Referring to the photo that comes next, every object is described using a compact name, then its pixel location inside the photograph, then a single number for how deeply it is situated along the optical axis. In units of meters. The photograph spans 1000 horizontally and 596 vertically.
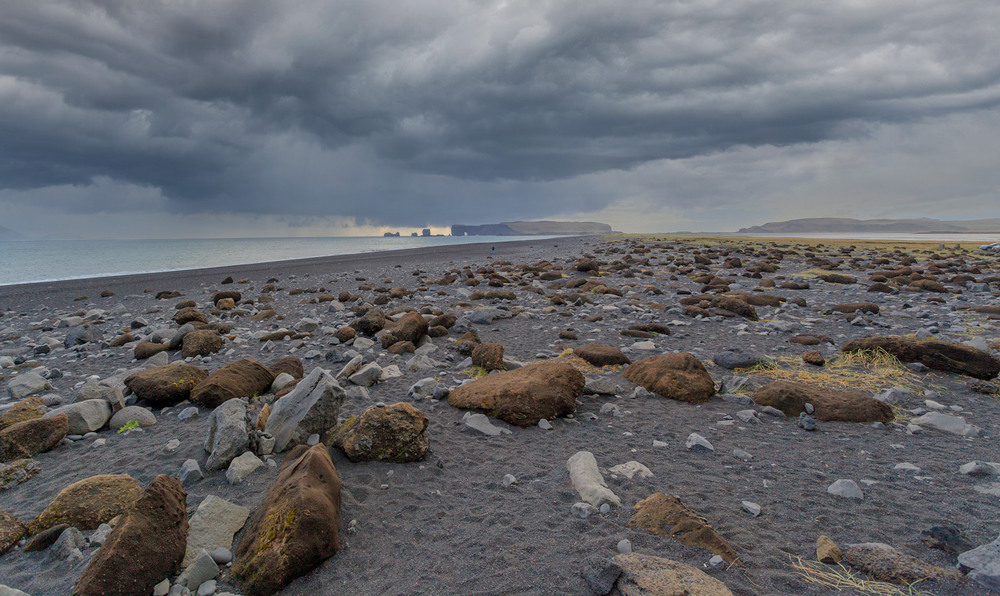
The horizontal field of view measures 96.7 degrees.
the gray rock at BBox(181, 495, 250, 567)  3.02
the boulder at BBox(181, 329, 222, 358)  8.02
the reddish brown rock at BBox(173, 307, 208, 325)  10.48
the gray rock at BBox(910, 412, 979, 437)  4.48
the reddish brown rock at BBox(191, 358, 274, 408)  5.53
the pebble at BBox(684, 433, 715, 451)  4.32
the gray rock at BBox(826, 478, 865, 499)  3.42
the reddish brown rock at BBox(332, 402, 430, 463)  4.17
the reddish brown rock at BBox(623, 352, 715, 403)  5.57
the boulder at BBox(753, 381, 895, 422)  4.83
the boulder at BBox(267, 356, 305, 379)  6.34
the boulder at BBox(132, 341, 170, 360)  8.13
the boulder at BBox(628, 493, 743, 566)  2.84
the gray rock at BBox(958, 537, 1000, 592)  2.37
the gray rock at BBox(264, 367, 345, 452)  4.43
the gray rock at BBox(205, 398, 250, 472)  4.06
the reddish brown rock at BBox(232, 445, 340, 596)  2.73
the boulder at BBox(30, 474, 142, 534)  3.28
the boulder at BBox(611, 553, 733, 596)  2.40
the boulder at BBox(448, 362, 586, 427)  5.04
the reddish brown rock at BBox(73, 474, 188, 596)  2.56
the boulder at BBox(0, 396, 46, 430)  4.92
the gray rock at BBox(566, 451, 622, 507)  3.40
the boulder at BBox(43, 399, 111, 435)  4.85
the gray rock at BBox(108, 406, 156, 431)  5.09
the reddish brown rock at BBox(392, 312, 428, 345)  8.09
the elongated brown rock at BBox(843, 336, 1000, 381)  5.81
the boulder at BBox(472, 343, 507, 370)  6.75
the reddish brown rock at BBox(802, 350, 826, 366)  6.81
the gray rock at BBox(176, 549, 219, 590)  2.73
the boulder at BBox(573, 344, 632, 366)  6.99
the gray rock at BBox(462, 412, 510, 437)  4.86
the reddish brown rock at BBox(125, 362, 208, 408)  5.59
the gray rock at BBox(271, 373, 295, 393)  5.97
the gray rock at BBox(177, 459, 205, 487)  3.89
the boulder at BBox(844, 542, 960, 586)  2.51
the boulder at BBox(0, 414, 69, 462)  4.37
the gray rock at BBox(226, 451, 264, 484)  3.89
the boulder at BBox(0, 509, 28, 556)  3.12
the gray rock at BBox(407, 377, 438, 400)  5.77
